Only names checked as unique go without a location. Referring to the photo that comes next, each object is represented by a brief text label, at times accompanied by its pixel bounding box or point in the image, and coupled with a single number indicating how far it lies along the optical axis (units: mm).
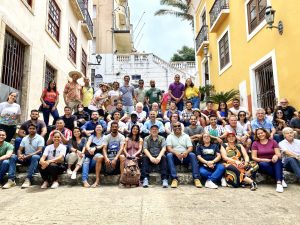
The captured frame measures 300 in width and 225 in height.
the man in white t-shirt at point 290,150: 5539
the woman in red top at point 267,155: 5324
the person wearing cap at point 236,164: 5297
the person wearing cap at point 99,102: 8703
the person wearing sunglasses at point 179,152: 5633
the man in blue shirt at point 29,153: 5559
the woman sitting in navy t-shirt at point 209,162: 5496
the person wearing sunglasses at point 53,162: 5543
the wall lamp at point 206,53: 15256
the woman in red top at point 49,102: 7812
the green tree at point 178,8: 22878
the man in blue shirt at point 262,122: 6922
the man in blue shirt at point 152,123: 7265
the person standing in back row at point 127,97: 9070
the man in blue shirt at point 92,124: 7300
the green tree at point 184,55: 34375
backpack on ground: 5387
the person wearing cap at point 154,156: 5656
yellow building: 7977
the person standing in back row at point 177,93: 9348
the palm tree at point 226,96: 11305
